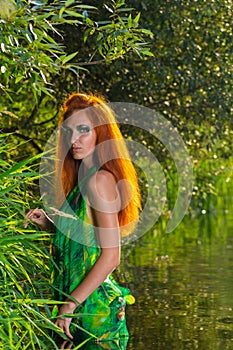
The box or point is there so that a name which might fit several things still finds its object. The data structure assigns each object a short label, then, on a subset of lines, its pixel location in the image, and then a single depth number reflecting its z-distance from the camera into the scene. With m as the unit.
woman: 6.06
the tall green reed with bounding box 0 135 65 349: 6.26
